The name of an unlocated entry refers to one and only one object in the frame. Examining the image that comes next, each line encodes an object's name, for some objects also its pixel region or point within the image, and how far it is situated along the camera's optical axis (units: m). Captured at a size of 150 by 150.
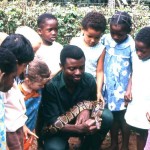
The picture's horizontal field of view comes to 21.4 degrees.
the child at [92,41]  4.65
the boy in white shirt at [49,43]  4.62
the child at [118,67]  4.70
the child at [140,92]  4.34
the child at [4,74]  2.86
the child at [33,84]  3.97
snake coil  4.28
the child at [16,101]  3.17
